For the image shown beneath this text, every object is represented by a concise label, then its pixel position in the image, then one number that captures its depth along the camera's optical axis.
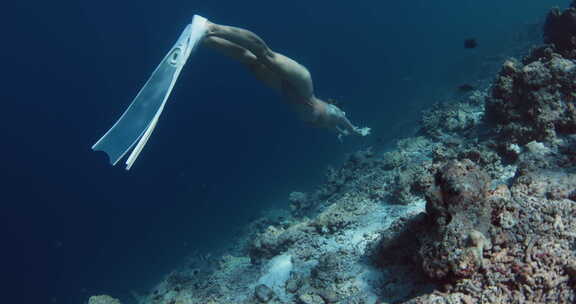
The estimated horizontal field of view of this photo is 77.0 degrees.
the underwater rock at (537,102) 4.35
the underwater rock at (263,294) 4.12
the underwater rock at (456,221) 2.46
